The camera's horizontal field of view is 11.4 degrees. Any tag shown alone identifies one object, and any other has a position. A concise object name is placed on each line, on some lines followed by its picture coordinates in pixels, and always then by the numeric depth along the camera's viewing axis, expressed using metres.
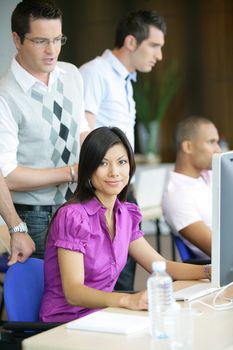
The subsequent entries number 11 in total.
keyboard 4.12
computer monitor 3.75
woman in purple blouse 4.20
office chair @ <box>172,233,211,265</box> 5.99
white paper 3.52
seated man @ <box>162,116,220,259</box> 5.99
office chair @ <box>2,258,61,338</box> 4.23
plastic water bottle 3.33
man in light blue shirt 6.17
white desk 3.35
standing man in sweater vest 4.94
